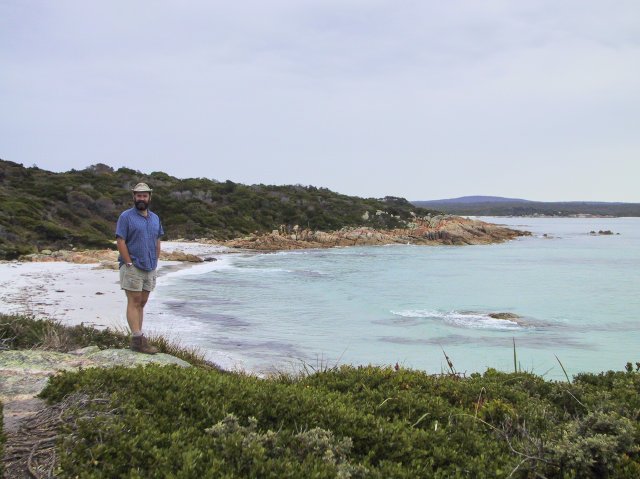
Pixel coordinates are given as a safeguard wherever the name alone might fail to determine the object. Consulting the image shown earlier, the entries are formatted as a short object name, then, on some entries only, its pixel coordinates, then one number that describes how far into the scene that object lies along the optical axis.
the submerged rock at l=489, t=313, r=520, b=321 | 15.37
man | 6.28
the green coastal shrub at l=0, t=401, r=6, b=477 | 2.68
